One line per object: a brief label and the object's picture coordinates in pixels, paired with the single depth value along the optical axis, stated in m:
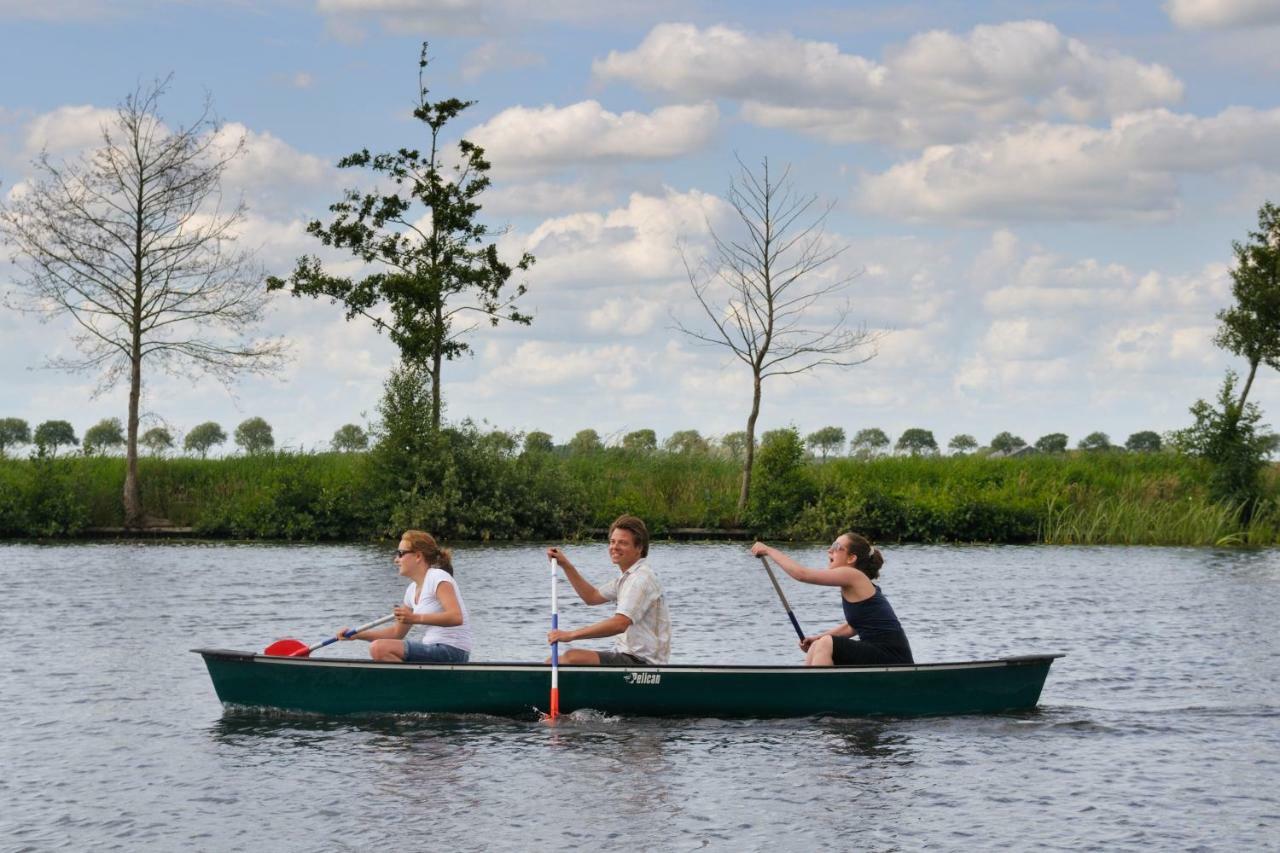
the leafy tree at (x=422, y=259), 40.72
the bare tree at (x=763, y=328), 39.75
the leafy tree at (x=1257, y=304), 43.41
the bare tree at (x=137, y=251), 40.69
